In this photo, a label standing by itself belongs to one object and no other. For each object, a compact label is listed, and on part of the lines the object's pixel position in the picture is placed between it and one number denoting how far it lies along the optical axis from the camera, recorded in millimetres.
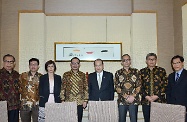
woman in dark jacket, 3762
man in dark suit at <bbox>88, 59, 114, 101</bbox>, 3951
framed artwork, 5723
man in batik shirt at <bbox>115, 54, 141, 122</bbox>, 3908
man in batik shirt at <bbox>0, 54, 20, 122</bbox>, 3760
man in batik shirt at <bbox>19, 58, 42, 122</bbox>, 3766
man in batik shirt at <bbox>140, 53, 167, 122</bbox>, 3902
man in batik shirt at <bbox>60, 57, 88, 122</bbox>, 3896
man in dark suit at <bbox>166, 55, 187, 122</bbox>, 3484
